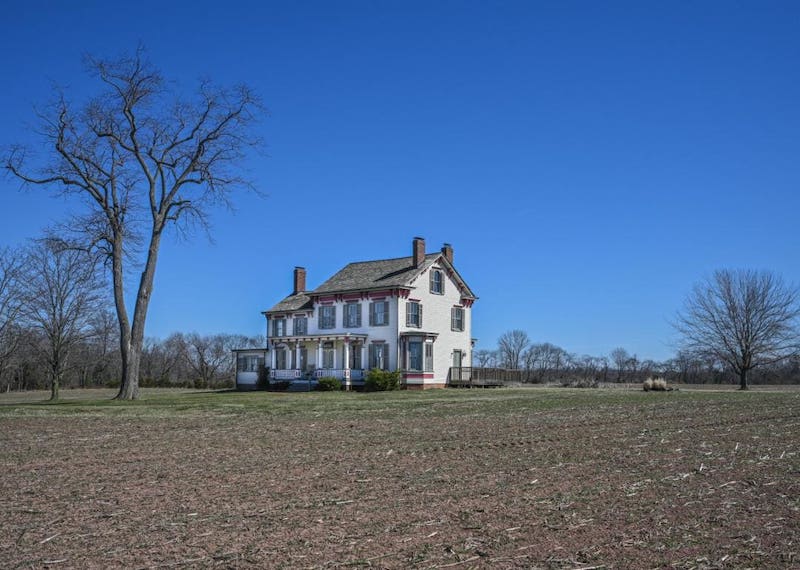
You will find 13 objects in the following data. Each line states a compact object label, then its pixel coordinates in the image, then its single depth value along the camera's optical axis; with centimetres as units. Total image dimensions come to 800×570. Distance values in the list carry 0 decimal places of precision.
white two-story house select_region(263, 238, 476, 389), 4450
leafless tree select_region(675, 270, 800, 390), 4934
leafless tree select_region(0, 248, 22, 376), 3278
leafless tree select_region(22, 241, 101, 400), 3431
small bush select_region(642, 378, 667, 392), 3803
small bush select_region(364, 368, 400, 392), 4091
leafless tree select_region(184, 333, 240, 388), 8199
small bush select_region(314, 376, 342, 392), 4166
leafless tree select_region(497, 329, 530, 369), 8950
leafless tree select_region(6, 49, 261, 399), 3017
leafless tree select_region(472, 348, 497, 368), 8554
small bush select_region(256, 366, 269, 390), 4872
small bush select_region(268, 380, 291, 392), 4700
